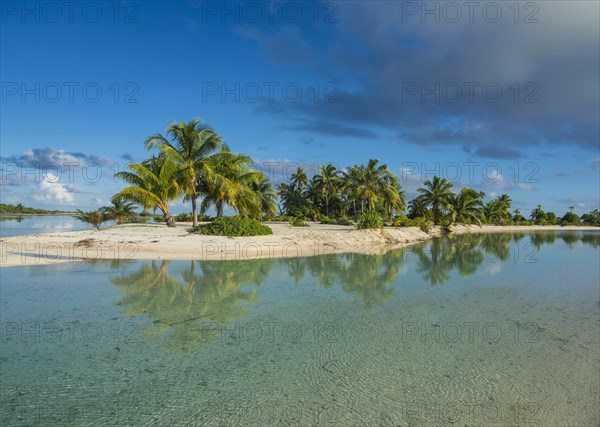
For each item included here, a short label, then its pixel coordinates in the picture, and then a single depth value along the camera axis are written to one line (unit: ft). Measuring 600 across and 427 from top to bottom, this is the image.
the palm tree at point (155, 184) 91.81
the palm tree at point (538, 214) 324.80
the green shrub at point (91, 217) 95.04
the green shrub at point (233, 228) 83.41
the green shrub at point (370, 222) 114.21
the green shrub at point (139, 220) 138.70
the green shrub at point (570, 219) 339.71
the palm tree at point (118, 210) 98.43
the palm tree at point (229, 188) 95.86
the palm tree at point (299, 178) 211.00
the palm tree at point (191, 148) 93.66
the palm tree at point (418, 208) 187.32
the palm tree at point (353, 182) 156.04
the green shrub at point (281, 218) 164.48
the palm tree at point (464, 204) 180.55
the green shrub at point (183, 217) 154.15
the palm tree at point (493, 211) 261.85
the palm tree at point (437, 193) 176.55
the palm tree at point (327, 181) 187.36
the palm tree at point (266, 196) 152.30
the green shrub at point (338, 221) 151.28
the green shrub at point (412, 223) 148.66
